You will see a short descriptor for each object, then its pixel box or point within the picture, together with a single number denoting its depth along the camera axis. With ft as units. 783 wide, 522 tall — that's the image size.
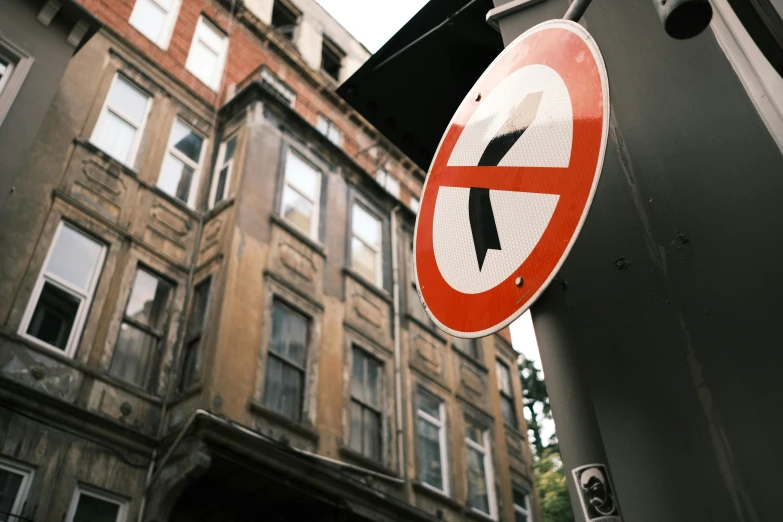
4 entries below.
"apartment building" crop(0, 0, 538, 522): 26.89
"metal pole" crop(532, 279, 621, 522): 3.47
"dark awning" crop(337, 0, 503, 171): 11.65
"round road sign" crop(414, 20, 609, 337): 4.49
